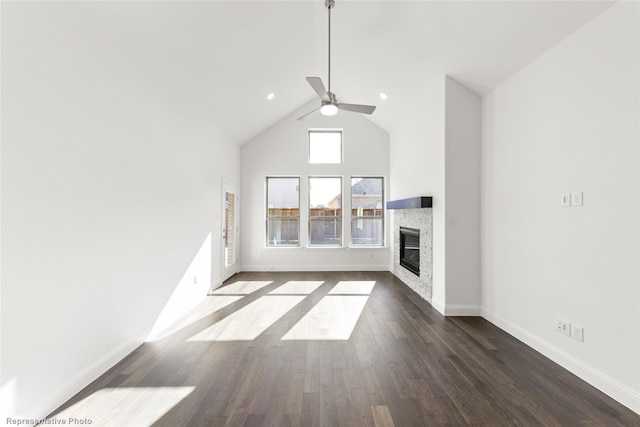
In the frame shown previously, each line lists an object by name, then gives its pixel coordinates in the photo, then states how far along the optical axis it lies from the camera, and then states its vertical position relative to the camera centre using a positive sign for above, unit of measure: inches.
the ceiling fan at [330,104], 122.1 +52.5
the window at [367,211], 260.7 +5.5
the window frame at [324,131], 257.2 +70.1
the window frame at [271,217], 258.5 -0.1
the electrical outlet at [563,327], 96.1 -37.2
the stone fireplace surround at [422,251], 166.9 -20.1
